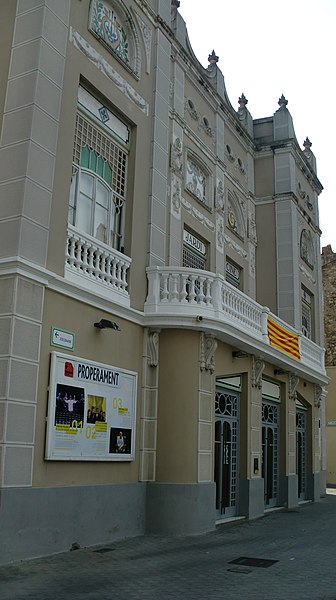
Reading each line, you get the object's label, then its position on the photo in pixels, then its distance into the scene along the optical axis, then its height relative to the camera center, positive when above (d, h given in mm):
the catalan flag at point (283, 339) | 16469 +3188
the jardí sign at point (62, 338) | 10023 +1785
